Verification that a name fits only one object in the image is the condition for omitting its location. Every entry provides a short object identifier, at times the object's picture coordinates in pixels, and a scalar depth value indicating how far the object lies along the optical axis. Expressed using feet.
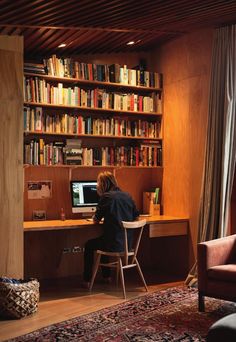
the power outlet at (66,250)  20.27
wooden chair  17.04
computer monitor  19.63
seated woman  17.48
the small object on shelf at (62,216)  19.27
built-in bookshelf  18.92
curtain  18.22
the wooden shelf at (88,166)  19.04
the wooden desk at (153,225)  17.50
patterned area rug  12.76
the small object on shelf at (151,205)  21.40
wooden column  15.71
